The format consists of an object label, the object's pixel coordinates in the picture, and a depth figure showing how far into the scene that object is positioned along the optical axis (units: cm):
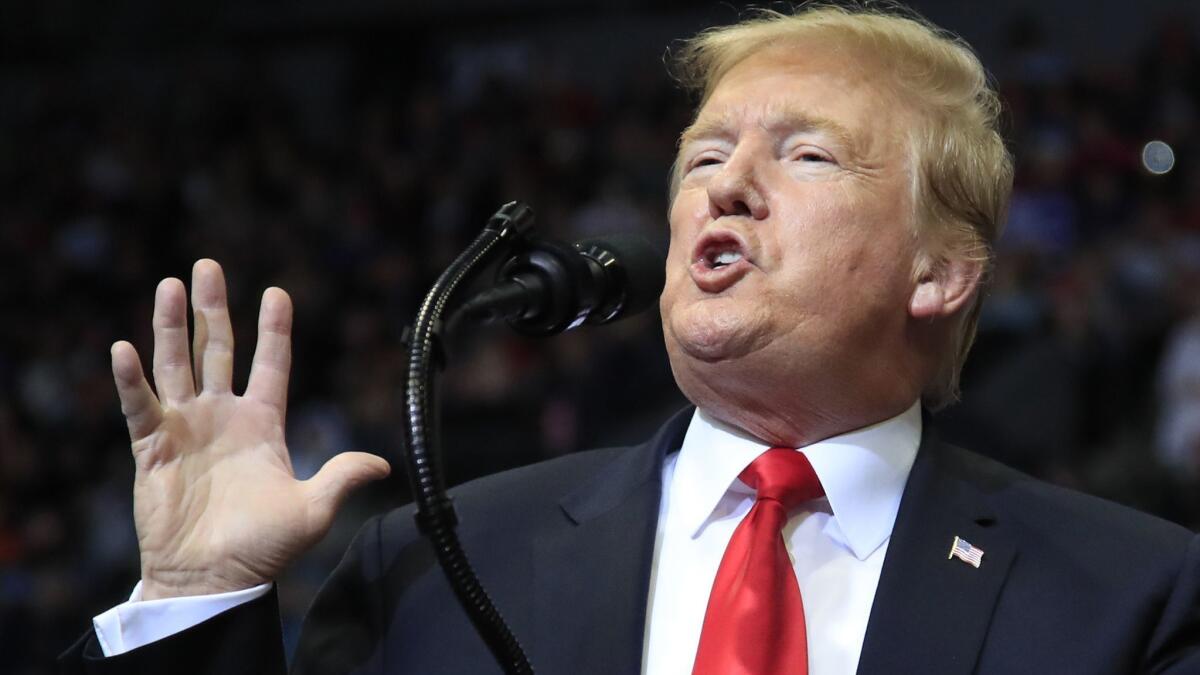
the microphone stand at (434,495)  396
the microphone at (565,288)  399
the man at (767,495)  409
